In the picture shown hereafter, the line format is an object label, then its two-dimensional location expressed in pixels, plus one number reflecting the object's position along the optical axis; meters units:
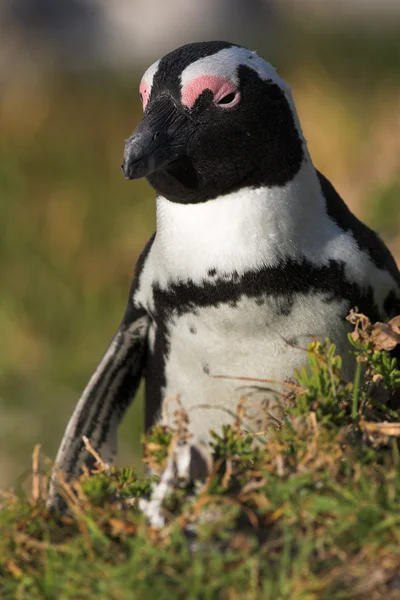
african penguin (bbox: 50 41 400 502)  6.04
